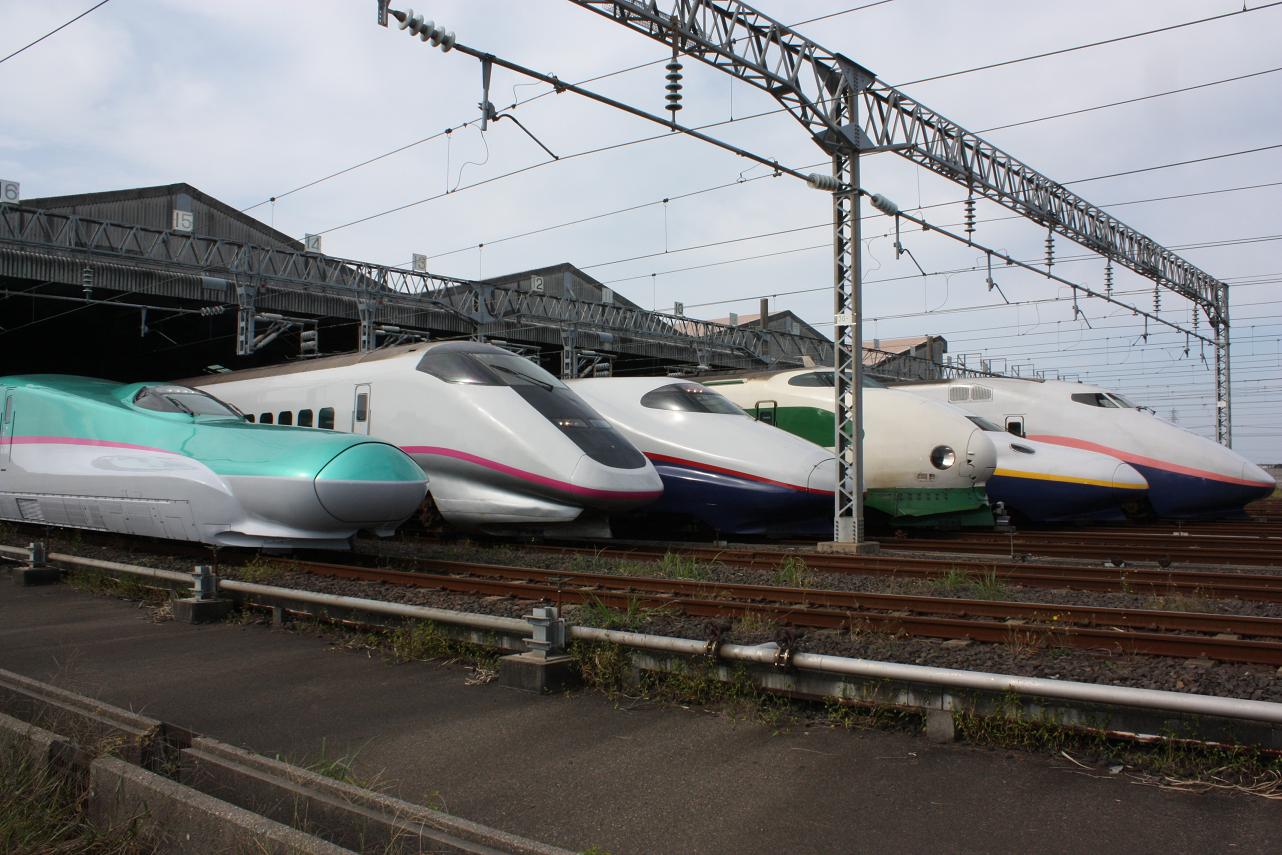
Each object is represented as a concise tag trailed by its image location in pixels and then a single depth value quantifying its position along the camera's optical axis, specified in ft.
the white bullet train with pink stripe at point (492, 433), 34.68
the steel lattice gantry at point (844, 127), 35.50
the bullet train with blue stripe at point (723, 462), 39.86
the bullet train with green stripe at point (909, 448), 44.75
